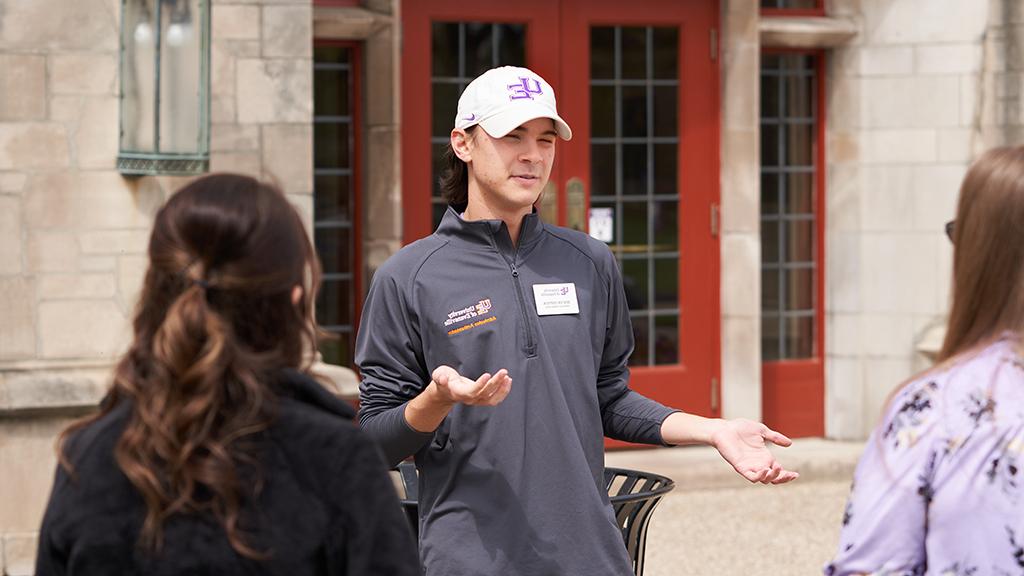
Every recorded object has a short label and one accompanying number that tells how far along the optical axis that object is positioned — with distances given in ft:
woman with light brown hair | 13.59
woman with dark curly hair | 12.44
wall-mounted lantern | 40.02
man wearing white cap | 18.83
